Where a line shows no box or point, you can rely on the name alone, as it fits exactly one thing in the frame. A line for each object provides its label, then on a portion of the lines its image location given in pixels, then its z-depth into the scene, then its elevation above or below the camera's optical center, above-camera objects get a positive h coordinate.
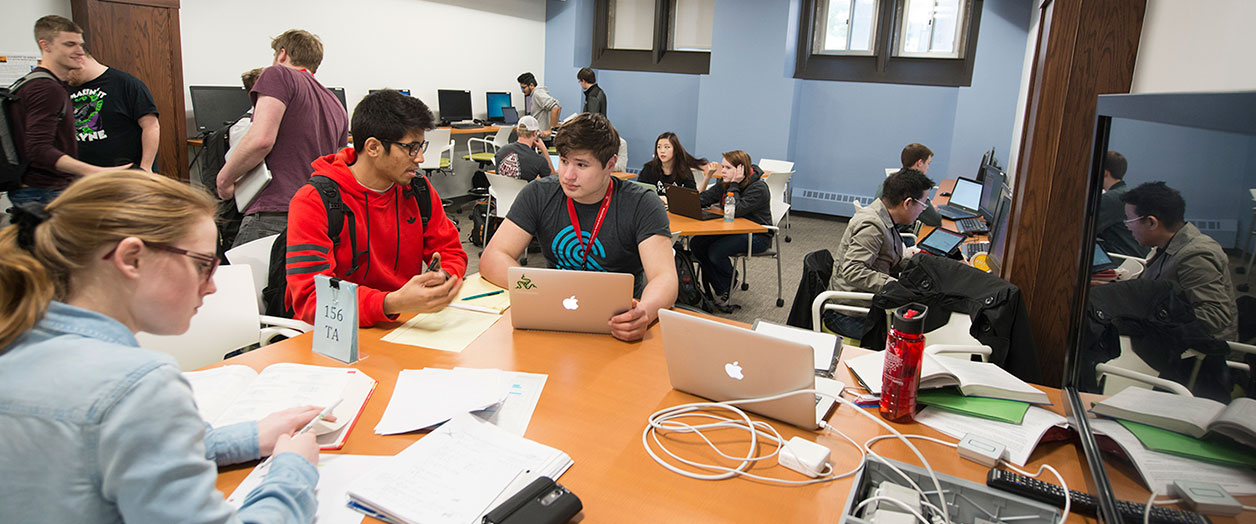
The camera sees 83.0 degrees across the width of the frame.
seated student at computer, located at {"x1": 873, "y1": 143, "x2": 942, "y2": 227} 5.59 -0.14
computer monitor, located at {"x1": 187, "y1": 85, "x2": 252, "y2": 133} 5.51 -0.04
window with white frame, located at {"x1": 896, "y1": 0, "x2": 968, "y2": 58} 7.50 +1.17
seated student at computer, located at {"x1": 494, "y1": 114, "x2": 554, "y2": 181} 5.33 -0.31
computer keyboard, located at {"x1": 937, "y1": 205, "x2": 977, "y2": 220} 4.98 -0.50
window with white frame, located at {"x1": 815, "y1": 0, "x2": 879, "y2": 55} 7.94 +1.20
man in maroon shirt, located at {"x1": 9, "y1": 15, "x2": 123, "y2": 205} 3.16 -0.13
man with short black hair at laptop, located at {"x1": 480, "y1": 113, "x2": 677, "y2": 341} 2.38 -0.34
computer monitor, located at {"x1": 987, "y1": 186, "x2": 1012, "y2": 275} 2.92 -0.40
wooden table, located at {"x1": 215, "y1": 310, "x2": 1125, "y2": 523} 1.23 -0.62
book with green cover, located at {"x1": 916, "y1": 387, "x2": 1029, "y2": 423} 1.54 -0.57
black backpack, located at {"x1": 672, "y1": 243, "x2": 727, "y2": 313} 4.61 -1.04
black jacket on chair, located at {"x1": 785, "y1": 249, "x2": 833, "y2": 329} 3.00 -0.65
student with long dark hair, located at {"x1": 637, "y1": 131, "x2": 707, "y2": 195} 5.32 -0.31
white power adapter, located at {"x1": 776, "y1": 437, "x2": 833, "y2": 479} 1.32 -0.60
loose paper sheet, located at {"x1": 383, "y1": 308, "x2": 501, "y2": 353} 1.88 -0.59
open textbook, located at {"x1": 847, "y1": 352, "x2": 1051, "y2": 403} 1.59 -0.54
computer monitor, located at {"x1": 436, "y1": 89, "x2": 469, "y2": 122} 8.05 +0.10
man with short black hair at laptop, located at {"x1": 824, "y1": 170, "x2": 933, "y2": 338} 3.22 -0.47
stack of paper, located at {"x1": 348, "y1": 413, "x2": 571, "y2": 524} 1.16 -0.62
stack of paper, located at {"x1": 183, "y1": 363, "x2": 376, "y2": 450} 1.39 -0.60
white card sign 1.71 -0.51
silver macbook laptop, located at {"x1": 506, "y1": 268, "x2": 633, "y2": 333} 1.91 -0.48
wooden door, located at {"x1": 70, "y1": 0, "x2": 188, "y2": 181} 4.57 +0.31
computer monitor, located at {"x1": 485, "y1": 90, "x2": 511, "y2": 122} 8.72 +0.16
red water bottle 1.46 -0.48
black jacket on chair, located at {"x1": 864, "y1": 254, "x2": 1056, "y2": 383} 2.29 -0.54
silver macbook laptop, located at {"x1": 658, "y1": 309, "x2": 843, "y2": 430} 1.41 -0.49
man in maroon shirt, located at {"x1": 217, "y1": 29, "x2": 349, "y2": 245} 2.90 -0.11
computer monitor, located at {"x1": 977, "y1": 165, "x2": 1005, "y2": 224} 4.11 -0.29
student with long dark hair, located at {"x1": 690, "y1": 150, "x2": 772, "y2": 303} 4.72 -0.54
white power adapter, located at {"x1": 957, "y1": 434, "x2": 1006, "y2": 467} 1.37 -0.59
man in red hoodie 1.99 -0.37
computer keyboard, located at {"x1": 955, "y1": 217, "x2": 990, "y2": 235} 4.44 -0.52
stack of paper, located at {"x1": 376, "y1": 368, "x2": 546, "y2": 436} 1.45 -0.60
